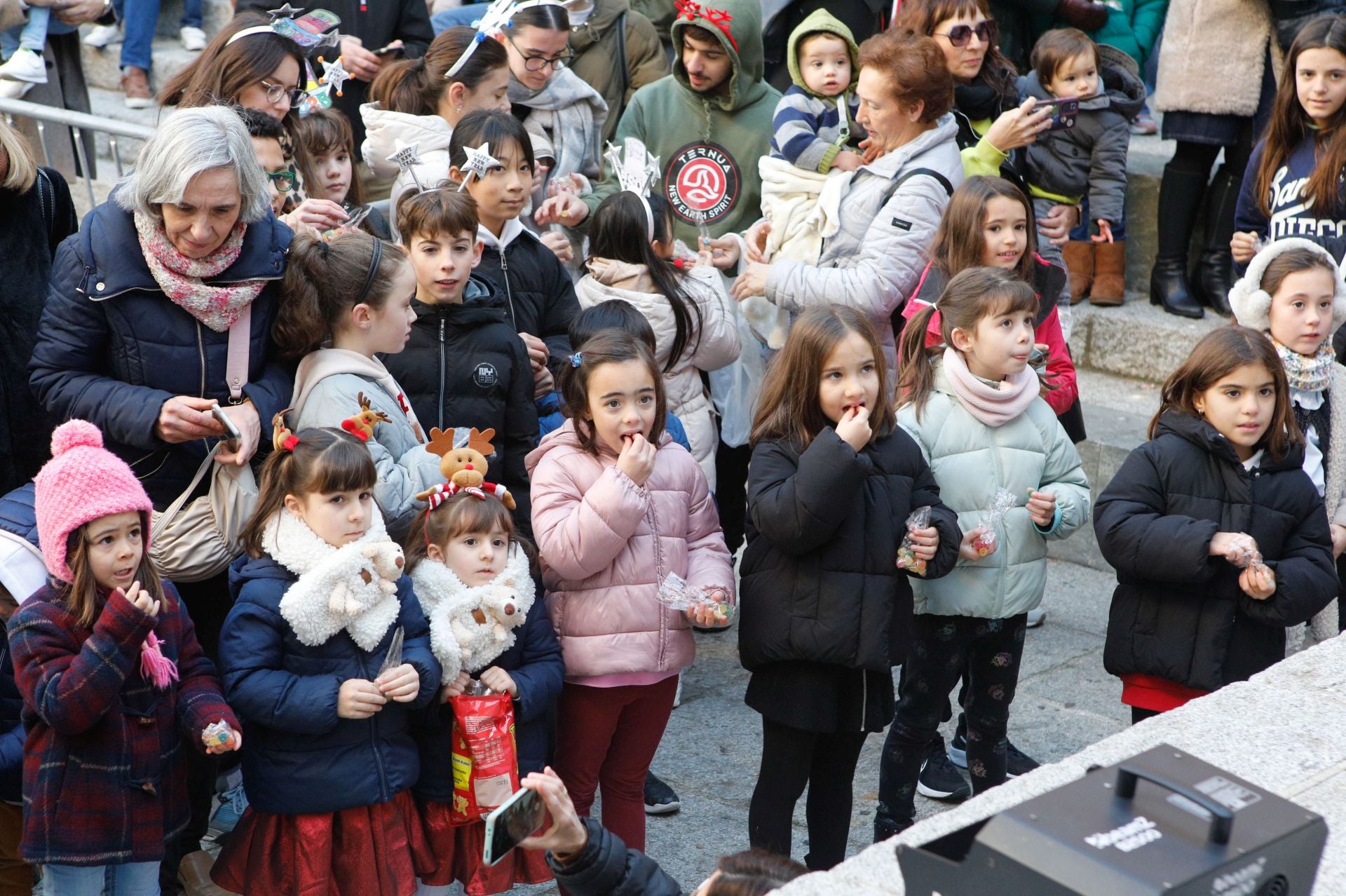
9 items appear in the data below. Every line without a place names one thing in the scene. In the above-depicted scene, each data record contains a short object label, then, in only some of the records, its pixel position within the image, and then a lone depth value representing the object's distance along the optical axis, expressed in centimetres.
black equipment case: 348
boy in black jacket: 797
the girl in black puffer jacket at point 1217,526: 762
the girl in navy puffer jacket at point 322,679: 636
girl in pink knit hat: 592
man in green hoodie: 1091
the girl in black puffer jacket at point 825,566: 723
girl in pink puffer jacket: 709
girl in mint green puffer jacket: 796
